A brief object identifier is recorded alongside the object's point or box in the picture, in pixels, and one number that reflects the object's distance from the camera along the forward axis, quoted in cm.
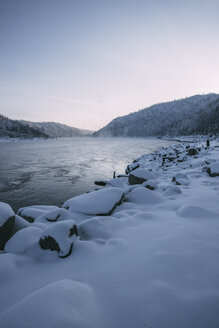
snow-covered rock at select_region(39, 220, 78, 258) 254
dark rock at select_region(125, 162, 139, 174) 1333
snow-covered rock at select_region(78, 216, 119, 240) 304
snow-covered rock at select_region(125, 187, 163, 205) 450
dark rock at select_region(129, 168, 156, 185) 727
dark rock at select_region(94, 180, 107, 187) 1102
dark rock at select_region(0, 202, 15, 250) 290
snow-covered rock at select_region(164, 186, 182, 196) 504
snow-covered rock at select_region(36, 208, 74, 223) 381
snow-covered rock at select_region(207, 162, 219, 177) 678
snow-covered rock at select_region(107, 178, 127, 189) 681
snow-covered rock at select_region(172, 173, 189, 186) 617
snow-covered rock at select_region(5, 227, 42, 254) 263
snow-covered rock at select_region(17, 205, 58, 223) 429
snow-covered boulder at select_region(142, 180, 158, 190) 589
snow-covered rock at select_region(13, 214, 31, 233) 330
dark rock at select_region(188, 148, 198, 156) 1364
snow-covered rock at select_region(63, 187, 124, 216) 412
